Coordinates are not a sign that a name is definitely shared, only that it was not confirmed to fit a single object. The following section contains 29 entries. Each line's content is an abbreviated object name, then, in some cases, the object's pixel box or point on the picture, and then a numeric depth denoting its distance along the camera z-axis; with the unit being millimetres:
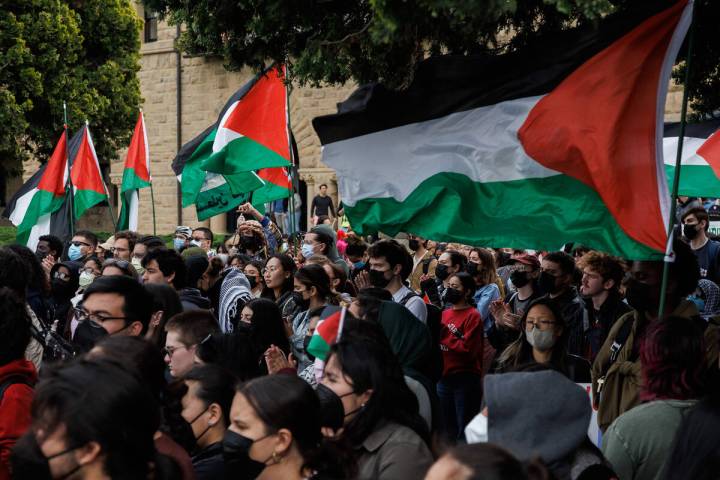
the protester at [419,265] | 10844
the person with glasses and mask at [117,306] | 5289
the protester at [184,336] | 5145
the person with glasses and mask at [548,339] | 5938
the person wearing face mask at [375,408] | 3721
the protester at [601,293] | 6809
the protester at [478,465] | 2537
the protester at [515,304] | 7023
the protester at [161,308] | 6027
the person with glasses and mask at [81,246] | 11008
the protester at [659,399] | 3828
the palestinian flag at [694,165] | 9211
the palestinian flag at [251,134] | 9719
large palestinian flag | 5152
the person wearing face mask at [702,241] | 9539
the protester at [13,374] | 3865
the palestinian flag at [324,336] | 4801
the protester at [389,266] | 7344
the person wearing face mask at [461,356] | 7746
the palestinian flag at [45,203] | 12430
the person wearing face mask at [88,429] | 2805
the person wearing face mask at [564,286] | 6902
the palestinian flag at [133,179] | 13291
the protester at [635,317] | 5262
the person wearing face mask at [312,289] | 7121
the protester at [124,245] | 10430
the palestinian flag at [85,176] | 12727
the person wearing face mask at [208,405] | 4137
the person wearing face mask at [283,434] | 3529
